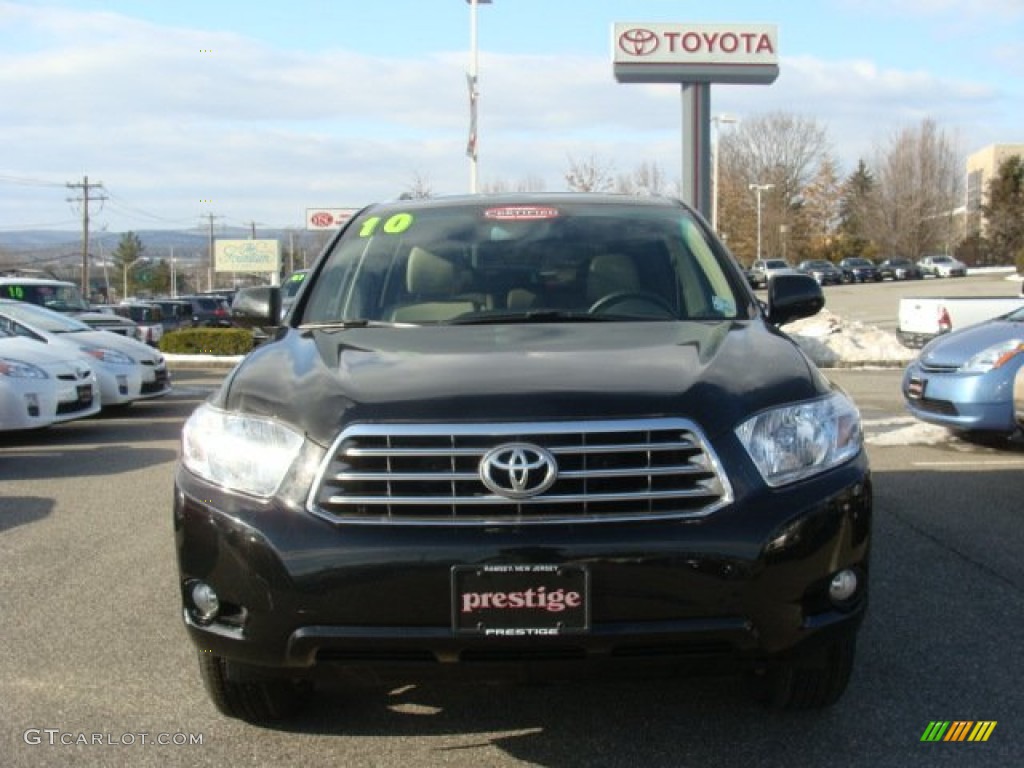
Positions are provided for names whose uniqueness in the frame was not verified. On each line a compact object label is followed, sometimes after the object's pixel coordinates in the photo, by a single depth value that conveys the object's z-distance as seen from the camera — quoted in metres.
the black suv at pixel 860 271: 65.94
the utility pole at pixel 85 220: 72.07
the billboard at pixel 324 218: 47.88
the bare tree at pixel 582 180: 45.31
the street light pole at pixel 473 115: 27.45
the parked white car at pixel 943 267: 67.44
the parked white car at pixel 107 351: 12.07
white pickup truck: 16.34
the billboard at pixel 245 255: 59.31
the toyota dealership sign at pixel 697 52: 28.62
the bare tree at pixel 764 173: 81.31
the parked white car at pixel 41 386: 9.66
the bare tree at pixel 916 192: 85.81
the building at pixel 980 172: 91.74
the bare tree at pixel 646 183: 59.81
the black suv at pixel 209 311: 40.50
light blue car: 8.34
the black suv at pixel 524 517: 2.80
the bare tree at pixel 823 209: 84.88
